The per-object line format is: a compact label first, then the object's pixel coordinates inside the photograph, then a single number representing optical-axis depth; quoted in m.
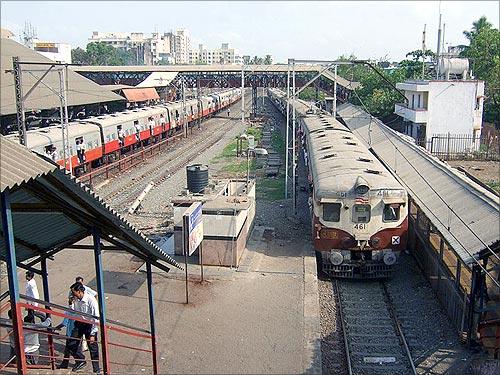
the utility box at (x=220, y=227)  13.14
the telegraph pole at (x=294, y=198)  18.01
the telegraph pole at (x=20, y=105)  16.14
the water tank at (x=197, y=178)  15.46
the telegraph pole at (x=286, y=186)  20.09
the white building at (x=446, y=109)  31.22
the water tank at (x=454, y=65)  34.34
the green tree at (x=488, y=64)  39.56
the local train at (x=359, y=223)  12.62
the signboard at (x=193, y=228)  11.01
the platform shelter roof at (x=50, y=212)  4.80
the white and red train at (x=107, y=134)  22.59
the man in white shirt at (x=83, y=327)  8.08
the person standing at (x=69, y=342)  8.22
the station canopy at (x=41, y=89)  30.98
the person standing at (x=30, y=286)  8.69
